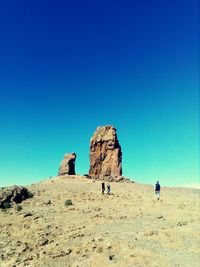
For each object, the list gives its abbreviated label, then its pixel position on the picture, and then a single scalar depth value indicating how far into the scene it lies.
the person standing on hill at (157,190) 25.10
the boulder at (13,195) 23.48
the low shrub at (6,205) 22.30
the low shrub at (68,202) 22.23
